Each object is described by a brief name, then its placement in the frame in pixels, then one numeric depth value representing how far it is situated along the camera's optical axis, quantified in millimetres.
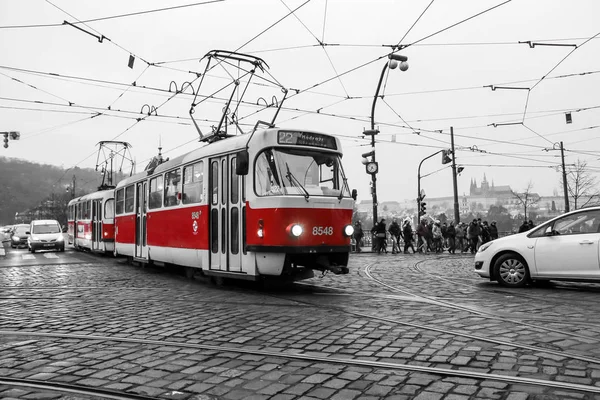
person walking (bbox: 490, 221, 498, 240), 25531
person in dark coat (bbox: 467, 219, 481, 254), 23797
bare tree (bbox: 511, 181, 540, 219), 51059
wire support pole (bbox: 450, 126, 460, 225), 29962
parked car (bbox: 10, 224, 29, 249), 36469
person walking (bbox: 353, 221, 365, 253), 25047
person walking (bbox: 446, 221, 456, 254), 24609
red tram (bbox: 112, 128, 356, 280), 9039
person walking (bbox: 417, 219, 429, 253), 24344
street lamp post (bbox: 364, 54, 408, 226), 17345
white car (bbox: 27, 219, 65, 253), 27594
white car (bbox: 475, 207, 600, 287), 9219
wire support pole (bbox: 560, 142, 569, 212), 31891
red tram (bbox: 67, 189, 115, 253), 22250
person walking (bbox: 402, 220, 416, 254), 24234
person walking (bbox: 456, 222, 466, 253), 25062
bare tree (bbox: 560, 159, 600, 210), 41794
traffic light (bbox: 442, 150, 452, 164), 27453
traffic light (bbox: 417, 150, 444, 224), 27931
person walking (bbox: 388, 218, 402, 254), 24938
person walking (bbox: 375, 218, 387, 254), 23359
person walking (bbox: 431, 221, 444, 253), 24422
